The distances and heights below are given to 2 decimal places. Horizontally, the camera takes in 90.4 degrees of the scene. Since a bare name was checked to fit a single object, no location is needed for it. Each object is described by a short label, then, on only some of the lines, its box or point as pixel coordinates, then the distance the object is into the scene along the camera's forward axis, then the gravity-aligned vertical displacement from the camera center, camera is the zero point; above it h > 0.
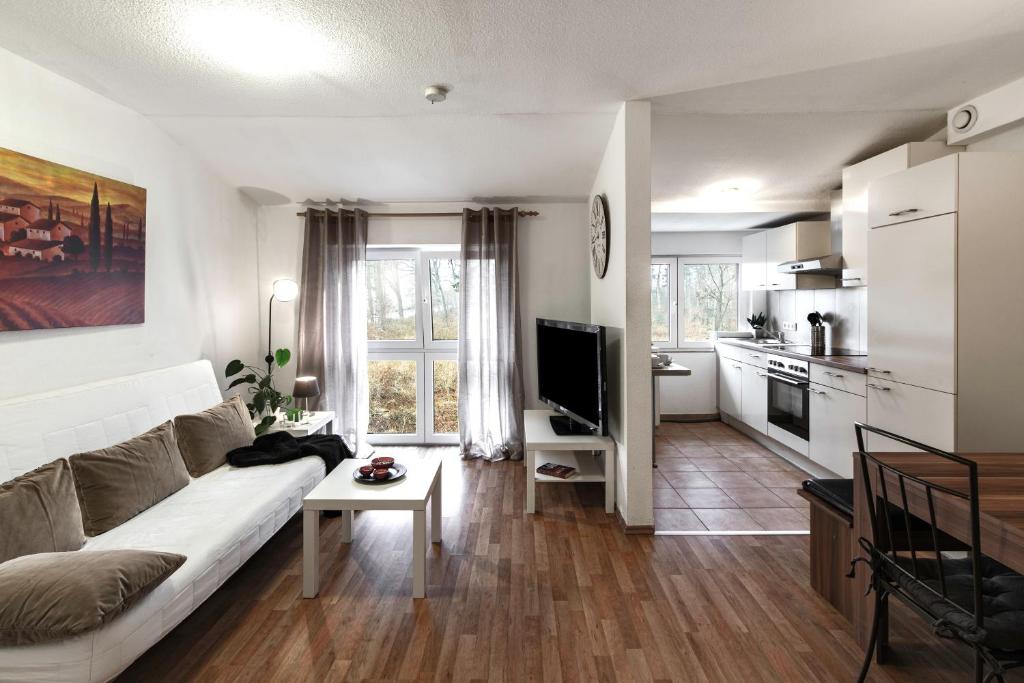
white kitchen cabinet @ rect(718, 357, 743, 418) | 5.23 -0.66
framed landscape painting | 2.23 +0.40
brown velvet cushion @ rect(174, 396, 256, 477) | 2.82 -0.63
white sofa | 1.45 -0.83
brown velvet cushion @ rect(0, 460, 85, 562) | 1.72 -0.67
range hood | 3.91 +0.48
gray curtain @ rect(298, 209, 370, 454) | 4.37 +0.12
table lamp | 3.94 -0.47
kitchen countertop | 3.28 -0.25
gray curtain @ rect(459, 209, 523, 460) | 4.37 -0.10
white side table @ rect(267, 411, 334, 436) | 3.57 -0.72
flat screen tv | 3.06 -0.33
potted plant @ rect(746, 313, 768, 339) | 5.61 +0.02
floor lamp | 4.05 +0.30
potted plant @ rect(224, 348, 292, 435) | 3.61 -0.52
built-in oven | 3.96 -0.60
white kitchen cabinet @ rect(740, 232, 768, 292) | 5.19 +0.65
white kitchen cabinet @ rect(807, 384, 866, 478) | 3.35 -0.71
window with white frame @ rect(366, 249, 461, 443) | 4.70 -0.11
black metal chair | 1.28 -0.78
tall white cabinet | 2.39 +0.12
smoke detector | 2.63 +1.22
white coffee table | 2.26 -0.80
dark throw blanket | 2.91 -0.74
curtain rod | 4.45 +0.98
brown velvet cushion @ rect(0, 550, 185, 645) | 1.39 -0.76
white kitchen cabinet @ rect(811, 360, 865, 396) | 3.27 -0.37
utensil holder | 4.38 -0.10
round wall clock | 3.43 +0.65
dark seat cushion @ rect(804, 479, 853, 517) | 2.06 -0.71
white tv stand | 3.15 -0.79
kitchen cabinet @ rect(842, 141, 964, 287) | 3.28 +0.86
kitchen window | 5.95 +0.30
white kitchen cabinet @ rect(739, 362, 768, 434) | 4.64 -0.70
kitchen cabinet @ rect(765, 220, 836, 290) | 4.48 +0.73
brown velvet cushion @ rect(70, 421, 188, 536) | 2.14 -0.68
